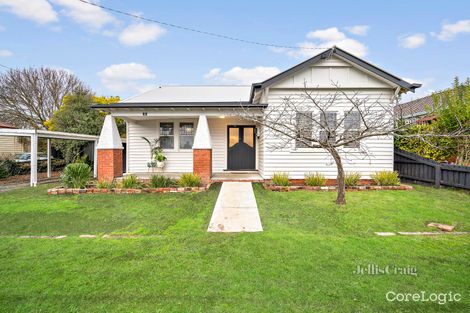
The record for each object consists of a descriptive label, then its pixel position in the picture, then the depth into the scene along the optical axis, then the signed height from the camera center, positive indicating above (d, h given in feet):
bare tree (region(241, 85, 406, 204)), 29.71 +5.51
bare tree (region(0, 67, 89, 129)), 76.33 +18.45
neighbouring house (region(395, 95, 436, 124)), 42.73 +11.34
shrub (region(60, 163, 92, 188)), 26.89 -2.57
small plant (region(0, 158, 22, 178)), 39.29 -2.68
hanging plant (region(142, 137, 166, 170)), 38.37 -0.28
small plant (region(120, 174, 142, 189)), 26.89 -3.25
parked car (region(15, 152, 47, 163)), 47.70 -1.10
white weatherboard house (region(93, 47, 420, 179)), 29.43 +5.71
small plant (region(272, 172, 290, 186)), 27.99 -2.84
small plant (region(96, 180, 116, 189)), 26.66 -3.46
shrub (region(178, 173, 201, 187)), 27.48 -3.02
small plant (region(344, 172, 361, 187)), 27.92 -2.73
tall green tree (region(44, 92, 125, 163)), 48.65 +6.42
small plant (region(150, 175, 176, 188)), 27.37 -3.18
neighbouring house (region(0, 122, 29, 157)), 65.16 +1.96
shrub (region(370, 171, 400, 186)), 28.04 -2.58
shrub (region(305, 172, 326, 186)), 28.25 -2.87
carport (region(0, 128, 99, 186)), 32.35 +2.18
